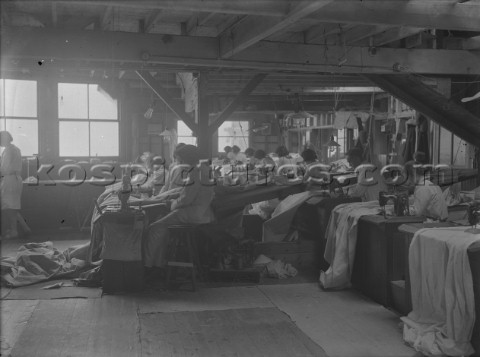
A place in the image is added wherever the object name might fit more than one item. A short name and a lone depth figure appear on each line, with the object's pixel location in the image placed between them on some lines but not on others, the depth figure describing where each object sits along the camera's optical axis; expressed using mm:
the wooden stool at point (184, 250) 6084
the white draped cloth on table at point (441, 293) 3885
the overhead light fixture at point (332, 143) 13219
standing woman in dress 9156
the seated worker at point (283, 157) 13109
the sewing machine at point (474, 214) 4393
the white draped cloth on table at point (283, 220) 7070
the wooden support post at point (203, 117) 7438
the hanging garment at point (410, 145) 10594
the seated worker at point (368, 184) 7574
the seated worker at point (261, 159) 13141
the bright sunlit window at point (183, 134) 18248
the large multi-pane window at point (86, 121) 13664
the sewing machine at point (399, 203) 5488
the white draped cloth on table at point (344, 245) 5824
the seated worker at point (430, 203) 5293
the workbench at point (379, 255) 5227
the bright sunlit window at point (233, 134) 20172
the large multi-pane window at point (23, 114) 13094
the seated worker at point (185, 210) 6078
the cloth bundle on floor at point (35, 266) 6281
